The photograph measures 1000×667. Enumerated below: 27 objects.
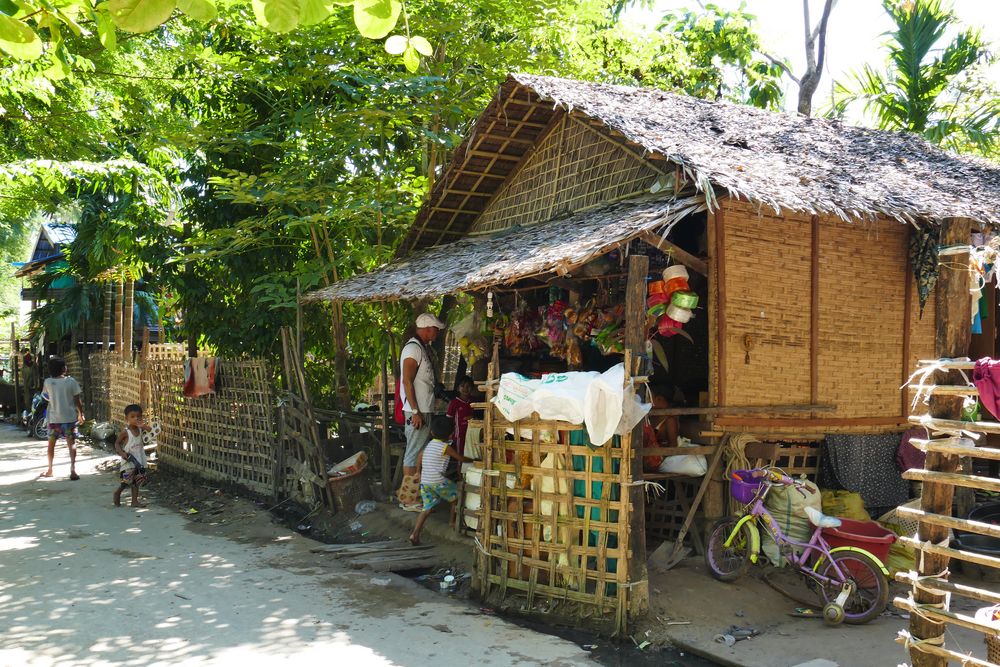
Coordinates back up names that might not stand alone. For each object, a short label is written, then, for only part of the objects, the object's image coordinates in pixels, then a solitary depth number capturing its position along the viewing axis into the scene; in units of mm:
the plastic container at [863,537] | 6398
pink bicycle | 6152
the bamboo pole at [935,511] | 4184
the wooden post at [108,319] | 20978
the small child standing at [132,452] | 10500
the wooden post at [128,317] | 18547
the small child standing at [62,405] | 12492
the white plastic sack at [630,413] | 6020
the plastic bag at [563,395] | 6207
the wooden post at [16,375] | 21969
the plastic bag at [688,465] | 7223
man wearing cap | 8992
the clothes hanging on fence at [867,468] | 7695
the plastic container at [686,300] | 6980
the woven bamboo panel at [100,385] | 18141
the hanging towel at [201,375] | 11812
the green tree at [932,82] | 14859
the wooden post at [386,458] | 10078
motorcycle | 18531
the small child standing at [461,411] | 8625
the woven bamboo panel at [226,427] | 10977
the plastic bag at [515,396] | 6504
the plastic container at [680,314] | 7062
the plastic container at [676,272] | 7105
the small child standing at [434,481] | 8422
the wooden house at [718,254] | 6379
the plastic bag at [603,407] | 5996
